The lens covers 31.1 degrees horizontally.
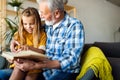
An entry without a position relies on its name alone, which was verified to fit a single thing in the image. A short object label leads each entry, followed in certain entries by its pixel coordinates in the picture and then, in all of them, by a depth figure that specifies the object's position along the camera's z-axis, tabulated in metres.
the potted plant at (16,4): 3.01
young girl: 1.69
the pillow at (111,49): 1.90
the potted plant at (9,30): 2.88
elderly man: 1.45
